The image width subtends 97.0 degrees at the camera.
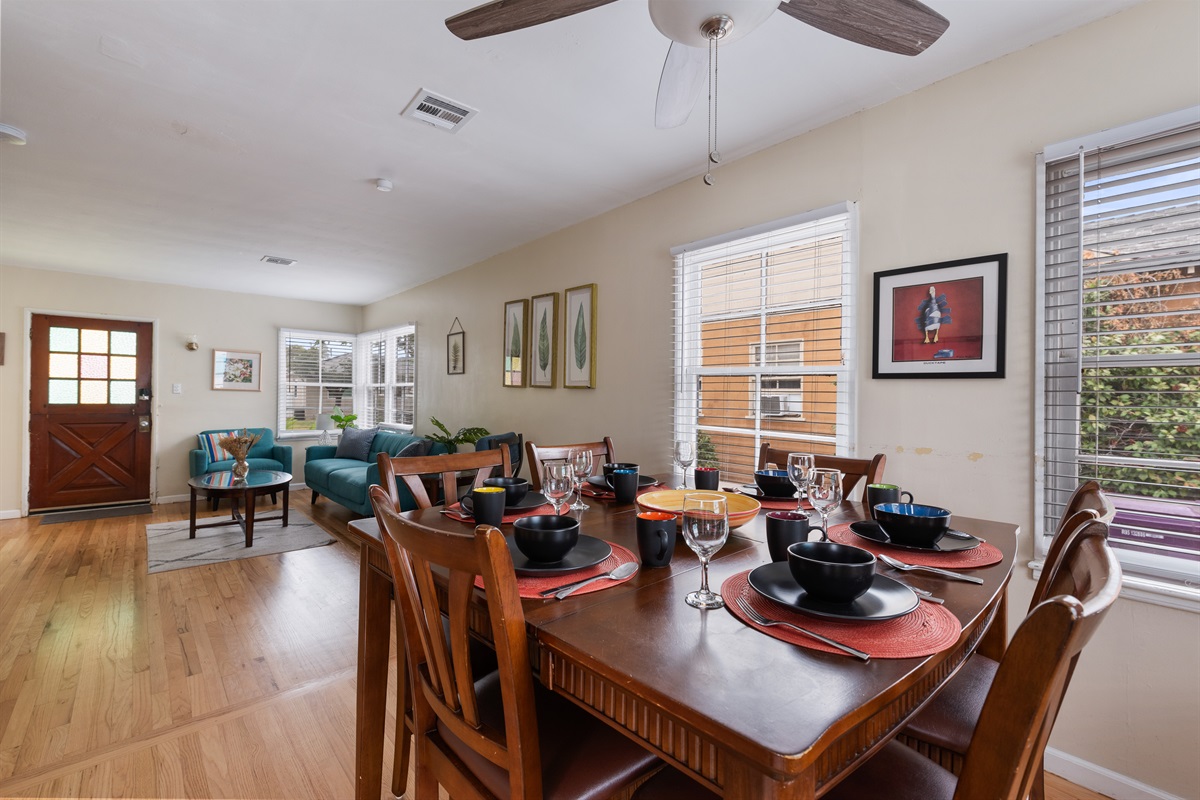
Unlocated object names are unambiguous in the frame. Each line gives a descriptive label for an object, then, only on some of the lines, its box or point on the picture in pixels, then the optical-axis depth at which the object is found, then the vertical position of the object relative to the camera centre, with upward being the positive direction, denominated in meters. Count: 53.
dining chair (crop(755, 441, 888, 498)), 1.89 -0.24
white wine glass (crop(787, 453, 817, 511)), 1.52 -0.19
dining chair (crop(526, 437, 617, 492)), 2.19 -0.24
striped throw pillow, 5.81 -0.57
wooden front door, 5.29 -0.20
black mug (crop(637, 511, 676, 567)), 1.13 -0.30
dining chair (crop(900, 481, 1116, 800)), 1.06 -0.66
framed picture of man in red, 1.90 +0.32
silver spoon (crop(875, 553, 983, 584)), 1.08 -0.35
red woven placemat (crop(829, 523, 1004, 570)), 1.17 -0.35
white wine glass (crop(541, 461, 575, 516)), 1.39 -0.21
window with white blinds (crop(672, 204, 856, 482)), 2.36 +0.31
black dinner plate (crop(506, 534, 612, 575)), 1.07 -0.34
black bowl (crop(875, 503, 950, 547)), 1.25 -0.29
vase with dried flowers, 4.66 -0.49
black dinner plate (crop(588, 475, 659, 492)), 1.99 -0.32
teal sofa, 4.59 -0.74
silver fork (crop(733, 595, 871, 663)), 0.75 -0.36
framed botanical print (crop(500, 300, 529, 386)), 4.23 +0.46
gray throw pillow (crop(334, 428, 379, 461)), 5.87 -0.53
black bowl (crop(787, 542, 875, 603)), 0.86 -0.29
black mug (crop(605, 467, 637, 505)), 1.82 -0.29
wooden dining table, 0.61 -0.37
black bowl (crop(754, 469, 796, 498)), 1.86 -0.29
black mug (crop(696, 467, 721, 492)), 1.85 -0.27
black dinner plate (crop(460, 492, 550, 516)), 1.57 -0.32
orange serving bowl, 1.42 -0.31
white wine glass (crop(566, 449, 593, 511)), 1.61 -0.21
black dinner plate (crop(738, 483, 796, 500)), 1.89 -0.34
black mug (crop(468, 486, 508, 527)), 1.36 -0.28
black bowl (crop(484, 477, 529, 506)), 1.61 -0.28
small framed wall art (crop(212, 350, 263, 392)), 6.24 +0.29
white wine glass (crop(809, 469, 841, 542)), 1.27 -0.21
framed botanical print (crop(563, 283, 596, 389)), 3.58 +0.42
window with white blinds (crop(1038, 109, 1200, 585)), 1.59 +0.23
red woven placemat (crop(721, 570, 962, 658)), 0.78 -0.36
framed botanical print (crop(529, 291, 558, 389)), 3.95 +0.44
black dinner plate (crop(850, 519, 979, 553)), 1.26 -0.34
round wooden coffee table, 4.20 -0.75
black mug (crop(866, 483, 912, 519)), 1.54 -0.26
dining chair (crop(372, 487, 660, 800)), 0.83 -0.59
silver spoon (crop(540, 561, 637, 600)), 0.97 -0.35
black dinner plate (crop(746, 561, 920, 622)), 0.86 -0.34
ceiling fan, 1.24 +0.93
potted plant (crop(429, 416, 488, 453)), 4.35 -0.33
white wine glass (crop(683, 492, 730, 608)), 0.92 -0.22
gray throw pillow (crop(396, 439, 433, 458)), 4.38 -0.43
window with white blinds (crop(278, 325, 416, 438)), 6.43 +0.25
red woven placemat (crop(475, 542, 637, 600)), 0.99 -0.36
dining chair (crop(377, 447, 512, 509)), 1.68 -0.24
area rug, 3.91 -1.21
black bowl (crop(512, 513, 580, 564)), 1.08 -0.29
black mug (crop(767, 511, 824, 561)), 1.17 -0.29
